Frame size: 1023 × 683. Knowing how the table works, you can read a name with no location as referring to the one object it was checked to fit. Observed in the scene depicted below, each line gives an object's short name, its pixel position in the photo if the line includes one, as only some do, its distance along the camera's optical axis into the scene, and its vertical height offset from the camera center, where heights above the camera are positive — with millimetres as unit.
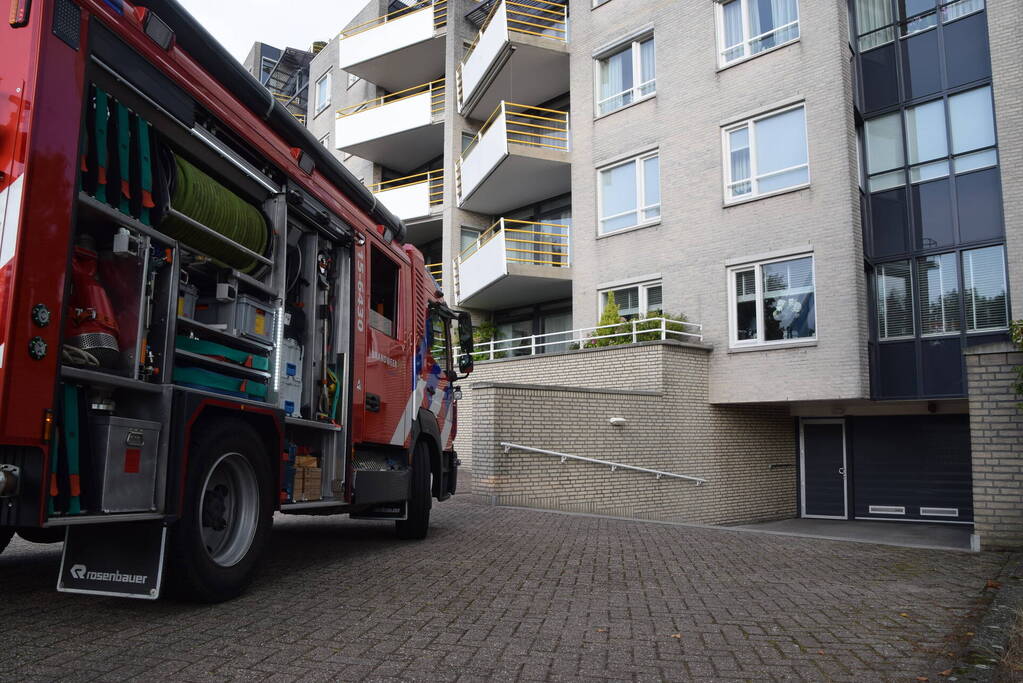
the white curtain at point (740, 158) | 16828 +6284
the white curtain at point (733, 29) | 17422 +9303
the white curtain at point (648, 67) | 19041 +9283
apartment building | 14984 +5265
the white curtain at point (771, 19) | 16531 +9132
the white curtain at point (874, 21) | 16531 +9037
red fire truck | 3580 +833
